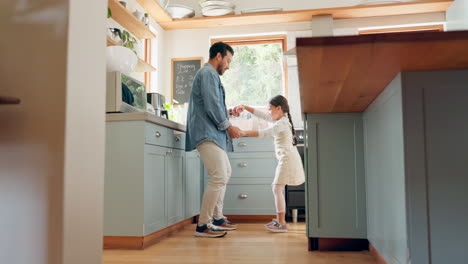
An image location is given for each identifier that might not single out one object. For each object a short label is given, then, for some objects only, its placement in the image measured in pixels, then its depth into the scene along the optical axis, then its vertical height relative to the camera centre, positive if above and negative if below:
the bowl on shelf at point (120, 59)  2.79 +0.73
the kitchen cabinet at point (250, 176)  3.79 -0.10
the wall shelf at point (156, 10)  3.89 +1.53
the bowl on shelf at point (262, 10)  4.32 +1.61
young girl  3.21 +0.01
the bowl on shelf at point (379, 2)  4.11 +1.61
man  2.94 +0.22
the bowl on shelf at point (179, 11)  4.41 +1.65
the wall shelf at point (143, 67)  3.58 +0.88
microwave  2.60 +0.48
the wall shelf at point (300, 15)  4.12 +1.54
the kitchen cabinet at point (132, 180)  2.51 -0.08
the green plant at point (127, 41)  3.30 +1.02
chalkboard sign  4.55 +0.98
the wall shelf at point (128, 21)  3.12 +1.20
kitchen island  1.02 +0.15
